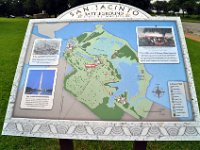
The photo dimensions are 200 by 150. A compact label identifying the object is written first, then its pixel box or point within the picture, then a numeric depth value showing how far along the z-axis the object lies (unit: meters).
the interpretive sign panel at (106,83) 1.10
